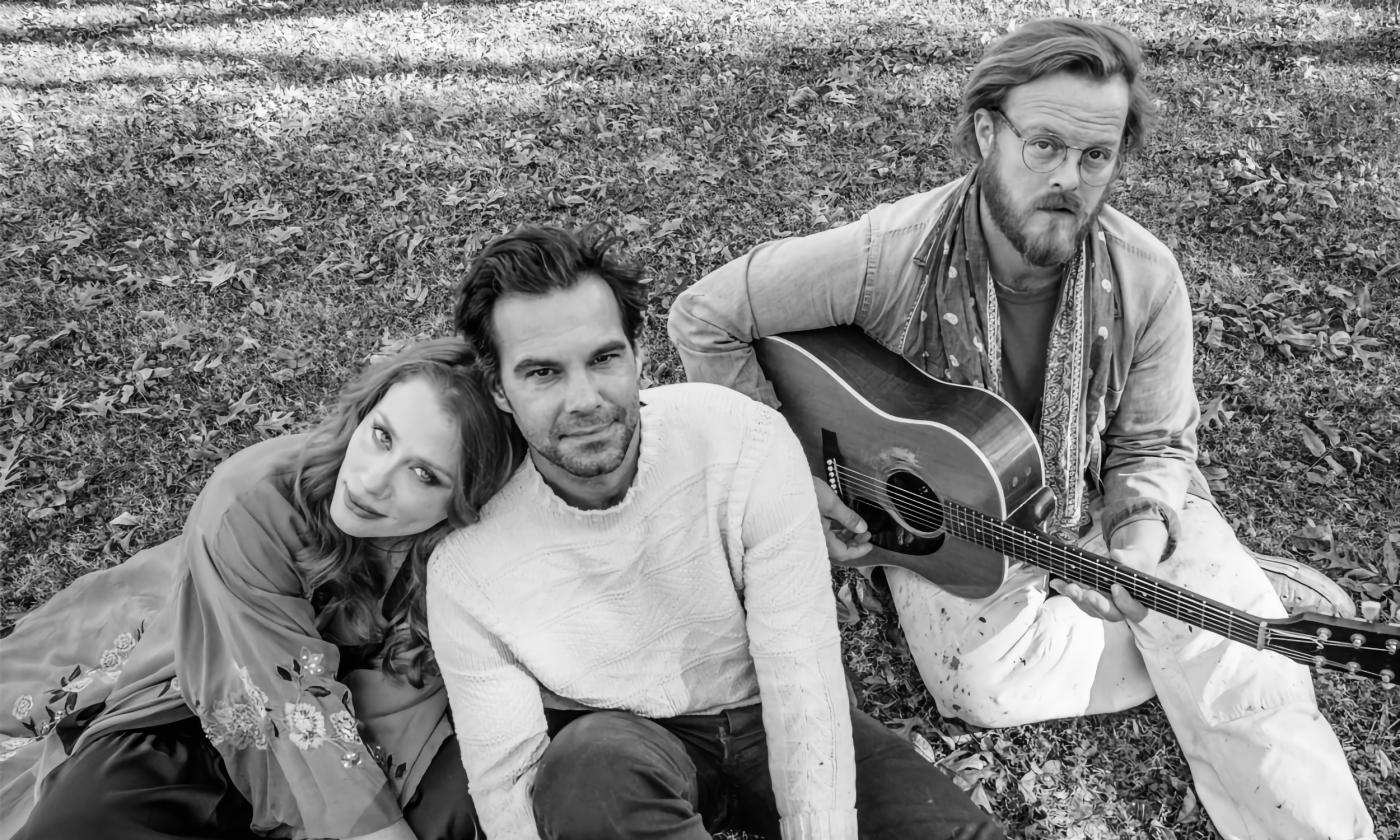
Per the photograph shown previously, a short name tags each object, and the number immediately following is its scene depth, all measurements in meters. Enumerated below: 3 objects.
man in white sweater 2.43
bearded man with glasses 2.88
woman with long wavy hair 2.55
